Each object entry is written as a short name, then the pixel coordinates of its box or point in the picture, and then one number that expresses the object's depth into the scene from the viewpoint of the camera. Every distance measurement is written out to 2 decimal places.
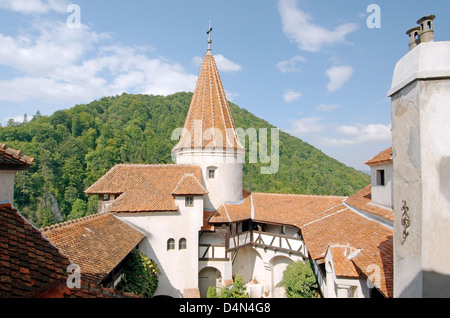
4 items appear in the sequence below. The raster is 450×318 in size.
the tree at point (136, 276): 10.93
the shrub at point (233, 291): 14.00
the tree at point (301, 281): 12.80
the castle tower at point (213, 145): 16.48
